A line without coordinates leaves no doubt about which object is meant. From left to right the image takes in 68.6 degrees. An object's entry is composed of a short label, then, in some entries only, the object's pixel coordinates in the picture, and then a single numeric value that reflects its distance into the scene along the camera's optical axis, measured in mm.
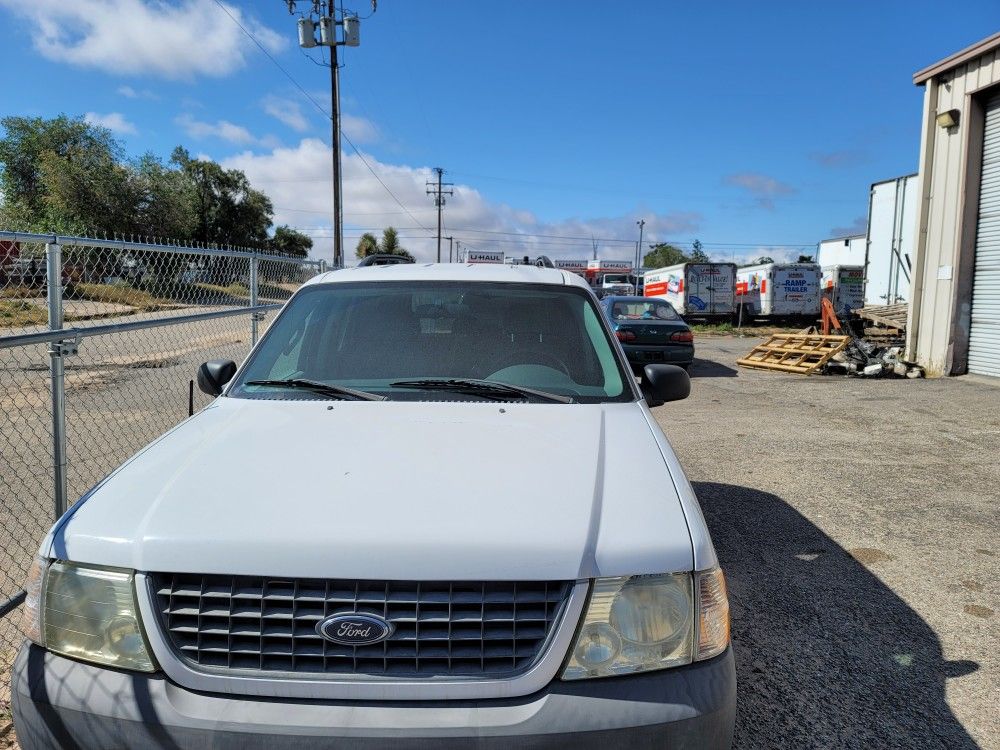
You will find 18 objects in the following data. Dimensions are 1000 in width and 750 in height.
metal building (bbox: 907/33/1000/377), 12562
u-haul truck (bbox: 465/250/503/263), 35094
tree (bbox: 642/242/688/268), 105062
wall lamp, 13016
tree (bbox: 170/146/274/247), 48906
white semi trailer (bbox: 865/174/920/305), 17844
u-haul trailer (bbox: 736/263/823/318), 28484
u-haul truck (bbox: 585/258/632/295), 39750
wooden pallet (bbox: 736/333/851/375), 14604
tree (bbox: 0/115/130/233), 36969
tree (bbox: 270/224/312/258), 70750
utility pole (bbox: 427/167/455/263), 69375
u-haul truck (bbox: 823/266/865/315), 28453
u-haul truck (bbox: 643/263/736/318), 28672
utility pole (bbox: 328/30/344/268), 24969
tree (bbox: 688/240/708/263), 104688
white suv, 1731
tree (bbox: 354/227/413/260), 83938
